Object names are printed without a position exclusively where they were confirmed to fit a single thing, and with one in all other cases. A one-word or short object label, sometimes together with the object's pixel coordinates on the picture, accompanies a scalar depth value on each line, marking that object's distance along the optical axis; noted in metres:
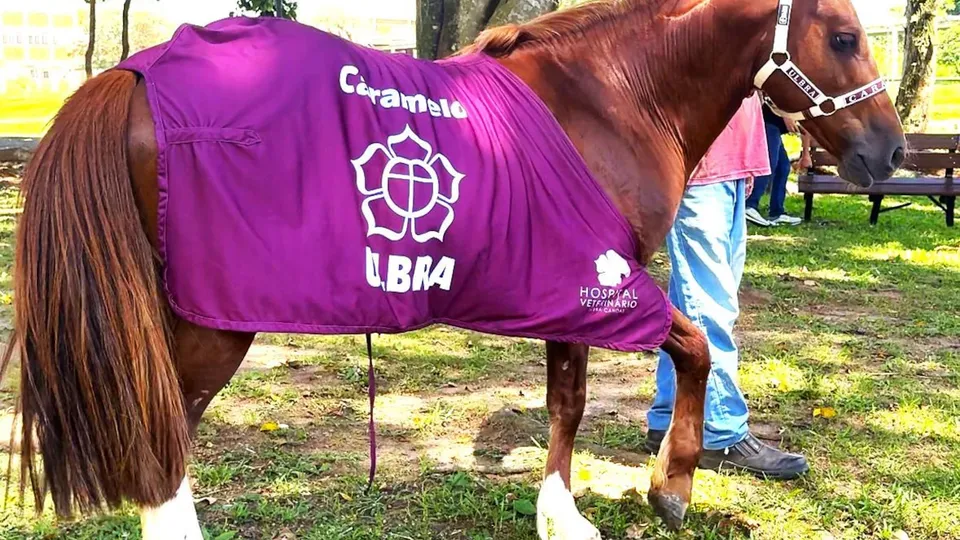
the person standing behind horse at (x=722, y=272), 3.25
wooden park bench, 9.46
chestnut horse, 1.90
